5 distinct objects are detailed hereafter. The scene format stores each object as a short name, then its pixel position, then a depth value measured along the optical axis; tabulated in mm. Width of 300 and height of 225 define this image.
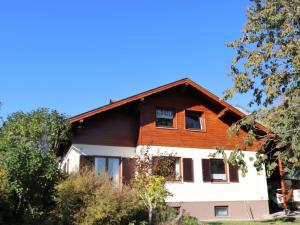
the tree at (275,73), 12523
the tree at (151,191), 14211
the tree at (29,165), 13445
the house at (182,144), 19141
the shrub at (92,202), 11891
